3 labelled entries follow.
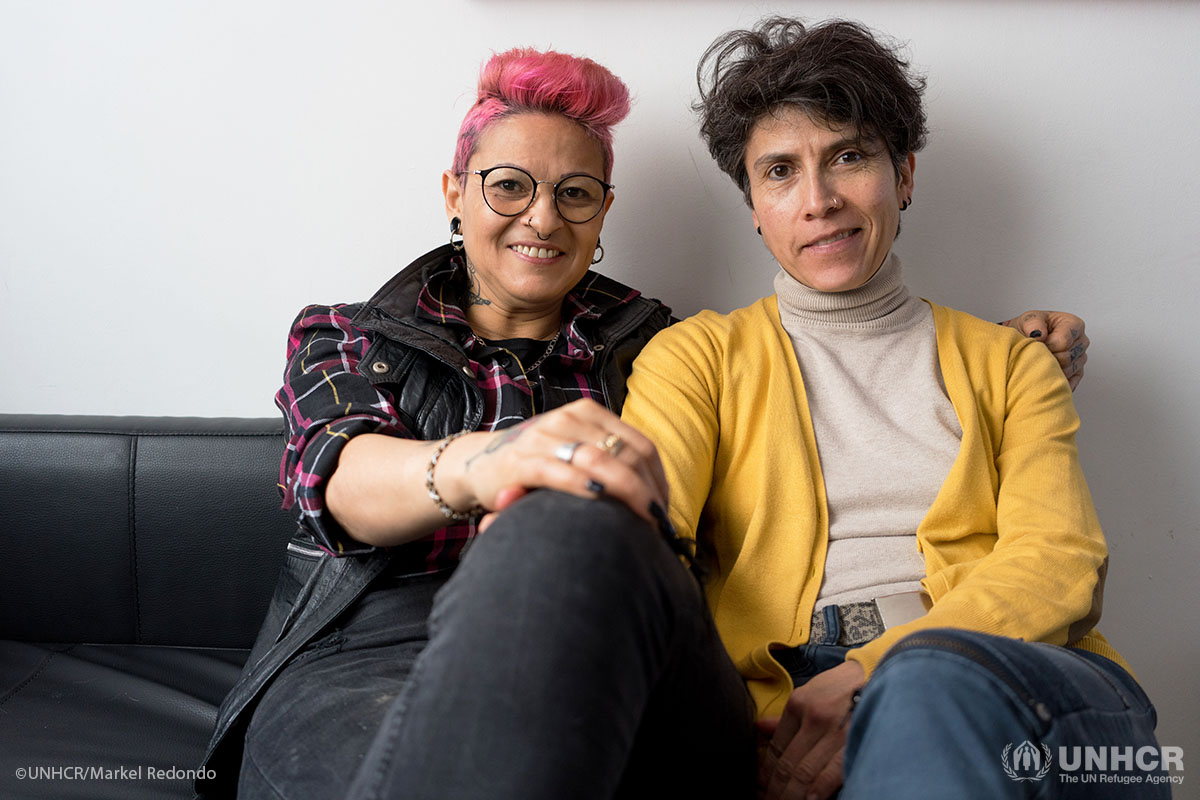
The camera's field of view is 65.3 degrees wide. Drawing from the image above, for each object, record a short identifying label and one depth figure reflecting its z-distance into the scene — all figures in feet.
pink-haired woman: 2.48
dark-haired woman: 4.16
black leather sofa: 5.66
